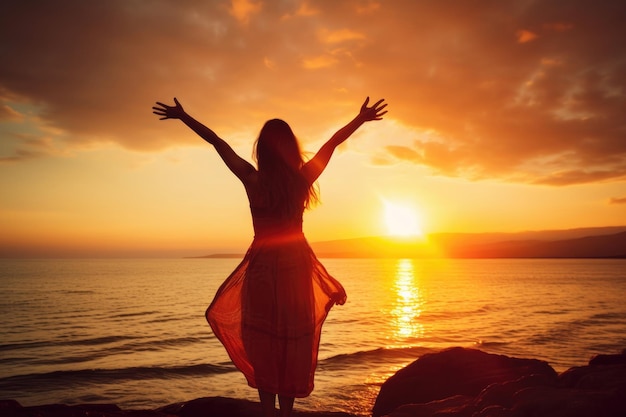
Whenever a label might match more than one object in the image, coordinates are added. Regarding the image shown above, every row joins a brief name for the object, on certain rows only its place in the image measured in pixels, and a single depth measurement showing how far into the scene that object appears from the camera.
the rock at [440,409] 6.00
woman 3.77
